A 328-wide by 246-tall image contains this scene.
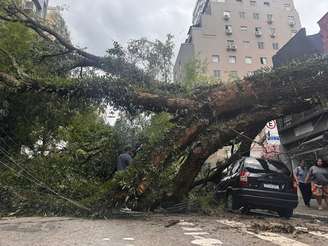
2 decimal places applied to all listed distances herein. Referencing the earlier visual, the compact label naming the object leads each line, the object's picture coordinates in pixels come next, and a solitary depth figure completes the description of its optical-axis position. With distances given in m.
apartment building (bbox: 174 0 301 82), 62.38
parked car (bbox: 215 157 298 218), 10.79
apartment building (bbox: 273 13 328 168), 19.55
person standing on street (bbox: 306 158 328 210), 13.26
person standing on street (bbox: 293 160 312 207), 15.06
